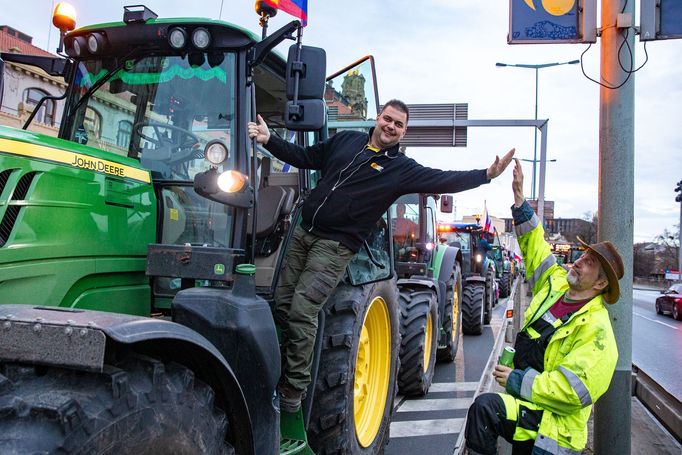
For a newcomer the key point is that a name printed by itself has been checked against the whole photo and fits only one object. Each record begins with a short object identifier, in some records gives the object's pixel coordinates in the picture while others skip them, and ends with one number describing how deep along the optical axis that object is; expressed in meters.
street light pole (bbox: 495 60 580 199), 21.30
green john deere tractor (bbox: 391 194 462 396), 6.43
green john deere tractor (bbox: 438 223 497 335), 11.93
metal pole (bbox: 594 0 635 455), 4.12
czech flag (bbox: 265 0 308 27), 3.69
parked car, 22.55
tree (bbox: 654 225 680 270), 73.93
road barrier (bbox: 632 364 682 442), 5.23
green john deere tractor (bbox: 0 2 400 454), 1.76
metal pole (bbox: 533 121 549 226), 16.69
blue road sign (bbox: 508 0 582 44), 4.45
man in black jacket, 3.09
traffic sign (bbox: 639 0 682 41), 4.25
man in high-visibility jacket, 2.96
